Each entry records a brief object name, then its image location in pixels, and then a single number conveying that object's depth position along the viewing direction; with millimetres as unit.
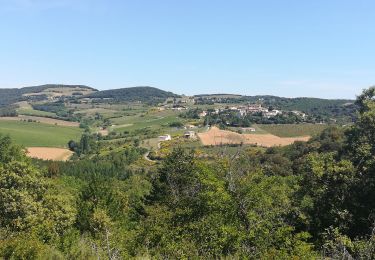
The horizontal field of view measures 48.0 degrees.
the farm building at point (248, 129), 171225
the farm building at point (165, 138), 162125
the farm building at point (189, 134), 158775
